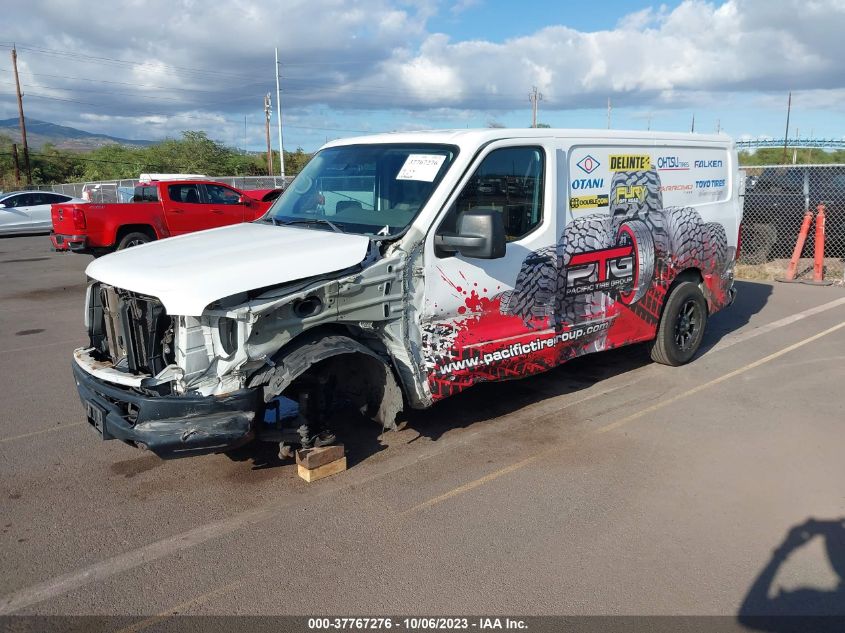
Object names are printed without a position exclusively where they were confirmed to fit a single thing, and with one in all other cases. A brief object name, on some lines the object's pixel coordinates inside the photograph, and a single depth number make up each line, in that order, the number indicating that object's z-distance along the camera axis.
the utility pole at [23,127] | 39.47
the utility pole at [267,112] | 46.67
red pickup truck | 13.19
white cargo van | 3.60
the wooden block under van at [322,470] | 4.26
